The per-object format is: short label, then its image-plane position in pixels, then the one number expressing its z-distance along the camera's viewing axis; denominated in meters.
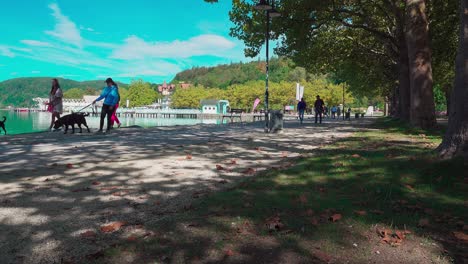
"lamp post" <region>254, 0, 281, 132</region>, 14.35
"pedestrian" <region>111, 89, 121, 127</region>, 14.17
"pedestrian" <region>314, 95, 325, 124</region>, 24.90
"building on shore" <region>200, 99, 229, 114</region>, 114.56
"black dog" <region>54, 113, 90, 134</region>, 14.16
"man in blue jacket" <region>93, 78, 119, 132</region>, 13.58
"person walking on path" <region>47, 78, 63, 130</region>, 14.39
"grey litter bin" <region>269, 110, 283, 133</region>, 15.61
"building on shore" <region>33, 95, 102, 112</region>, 178.31
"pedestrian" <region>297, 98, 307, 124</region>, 26.06
